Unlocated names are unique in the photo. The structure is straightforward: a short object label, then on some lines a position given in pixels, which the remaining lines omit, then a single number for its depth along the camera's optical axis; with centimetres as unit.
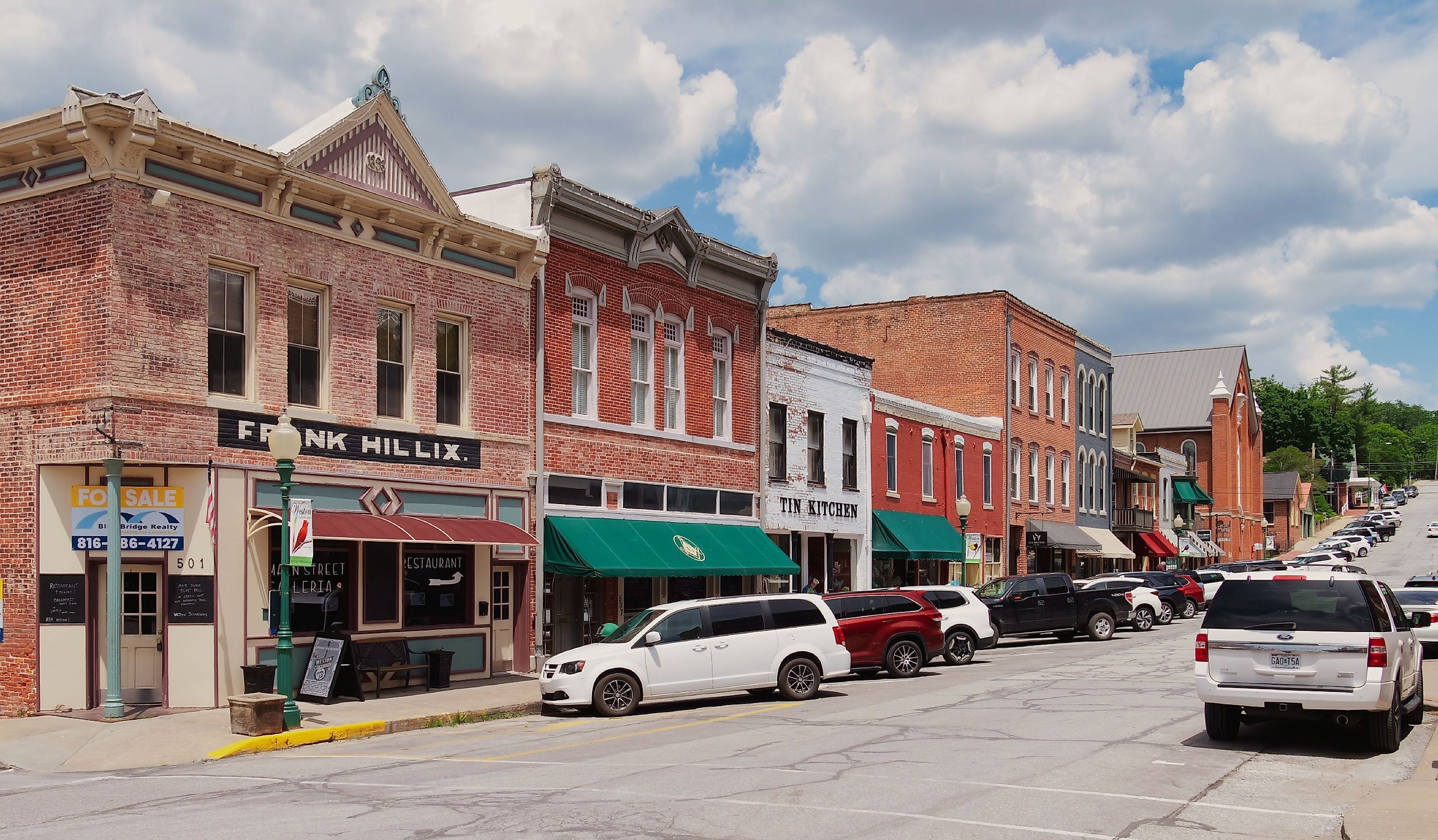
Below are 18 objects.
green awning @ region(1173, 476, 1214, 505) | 7612
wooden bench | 1933
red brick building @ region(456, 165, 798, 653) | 2419
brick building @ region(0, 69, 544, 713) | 1711
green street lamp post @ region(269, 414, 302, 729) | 1611
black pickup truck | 3159
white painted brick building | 3130
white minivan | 1836
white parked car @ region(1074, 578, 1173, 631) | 3594
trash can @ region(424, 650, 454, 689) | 2045
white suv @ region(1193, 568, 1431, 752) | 1299
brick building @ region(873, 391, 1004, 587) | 3656
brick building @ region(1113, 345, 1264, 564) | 9025
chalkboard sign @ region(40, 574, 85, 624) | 1733
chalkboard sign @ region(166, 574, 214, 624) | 1759
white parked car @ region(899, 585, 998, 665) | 2658
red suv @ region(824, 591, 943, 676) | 2323
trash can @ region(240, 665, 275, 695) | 1759
